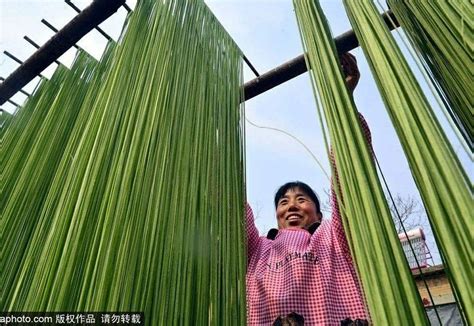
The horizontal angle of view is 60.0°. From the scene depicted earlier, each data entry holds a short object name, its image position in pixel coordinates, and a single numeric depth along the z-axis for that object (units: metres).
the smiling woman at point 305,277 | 1.38
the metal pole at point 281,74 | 1.46
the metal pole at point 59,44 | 1.53
